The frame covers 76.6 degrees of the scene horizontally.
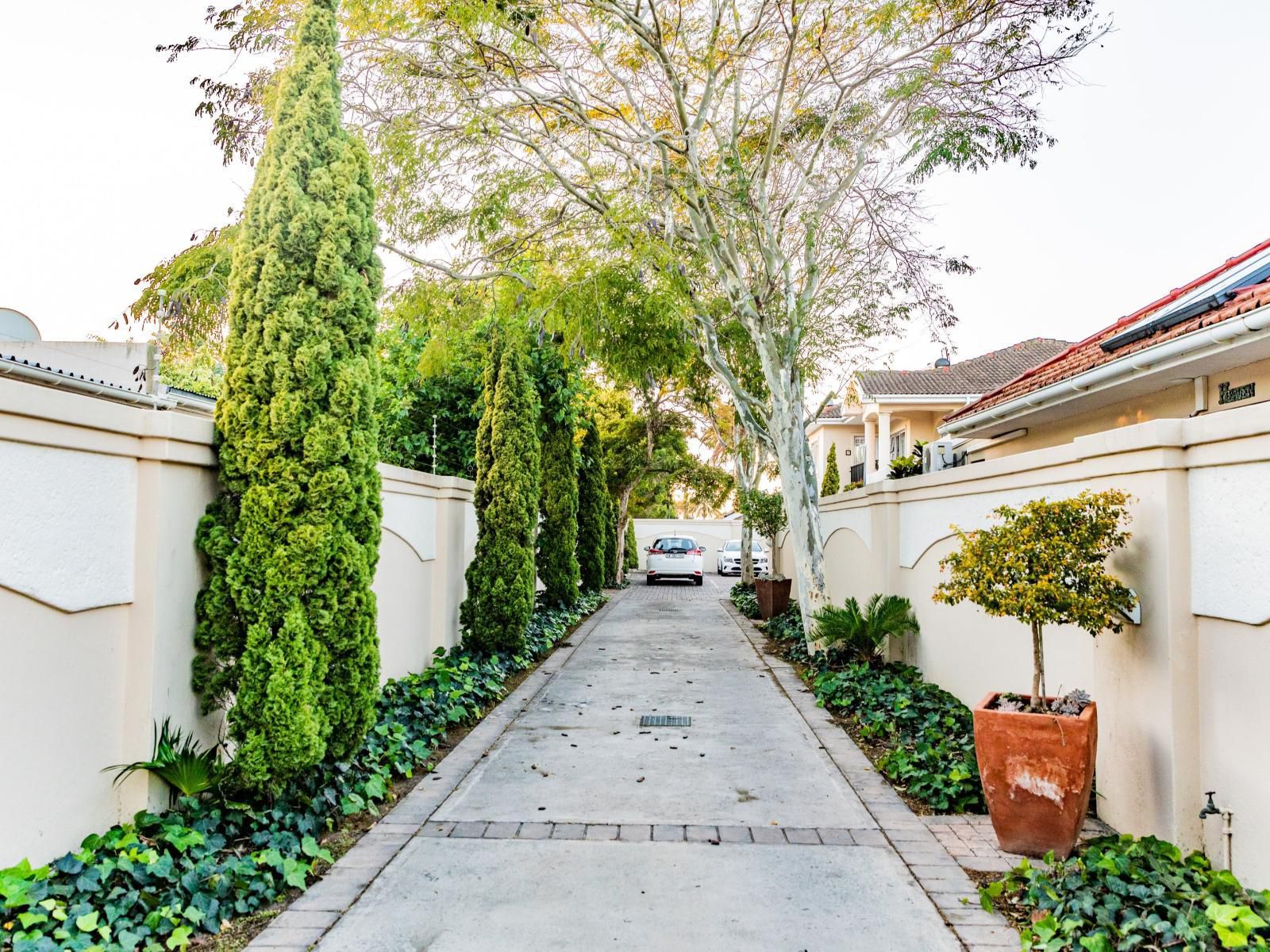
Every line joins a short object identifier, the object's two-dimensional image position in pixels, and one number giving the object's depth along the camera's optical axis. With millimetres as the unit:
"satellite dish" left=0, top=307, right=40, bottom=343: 6516
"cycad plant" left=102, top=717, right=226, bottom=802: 3830
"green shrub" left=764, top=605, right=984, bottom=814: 5113
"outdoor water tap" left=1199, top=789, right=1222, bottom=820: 3492
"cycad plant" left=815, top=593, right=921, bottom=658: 8398
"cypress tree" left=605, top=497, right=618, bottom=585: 22500
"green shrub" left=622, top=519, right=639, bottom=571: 32219
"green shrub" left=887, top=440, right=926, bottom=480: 12820
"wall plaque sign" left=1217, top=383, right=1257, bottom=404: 6604
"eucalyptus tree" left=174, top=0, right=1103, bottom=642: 8688
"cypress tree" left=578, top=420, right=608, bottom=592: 19031
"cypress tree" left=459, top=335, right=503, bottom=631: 9562
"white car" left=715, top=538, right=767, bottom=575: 31906
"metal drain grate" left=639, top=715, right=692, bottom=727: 7290
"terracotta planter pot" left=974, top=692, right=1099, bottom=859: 3988
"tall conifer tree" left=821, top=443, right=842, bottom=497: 25500
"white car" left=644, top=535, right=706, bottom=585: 26047
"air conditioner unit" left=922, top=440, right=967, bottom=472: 12023
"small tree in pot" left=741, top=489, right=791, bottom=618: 15016
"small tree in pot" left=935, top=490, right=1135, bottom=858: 4016
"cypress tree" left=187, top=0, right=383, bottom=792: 4305
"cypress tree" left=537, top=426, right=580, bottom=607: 14820
